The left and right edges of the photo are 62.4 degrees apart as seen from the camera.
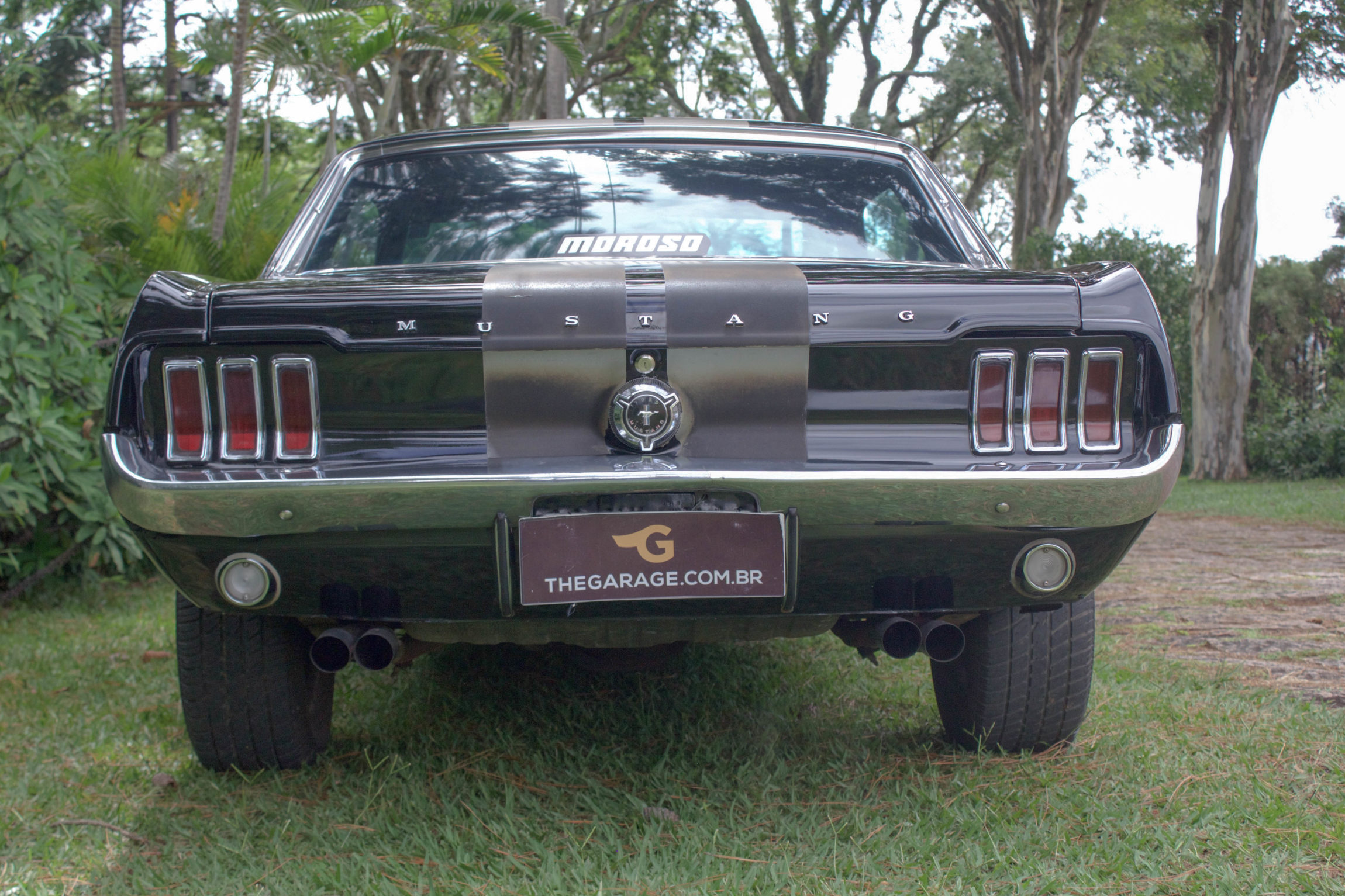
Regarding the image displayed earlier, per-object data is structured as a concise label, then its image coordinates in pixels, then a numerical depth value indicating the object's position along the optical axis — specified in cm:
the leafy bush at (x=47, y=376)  444
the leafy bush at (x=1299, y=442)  1463
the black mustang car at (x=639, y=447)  204
